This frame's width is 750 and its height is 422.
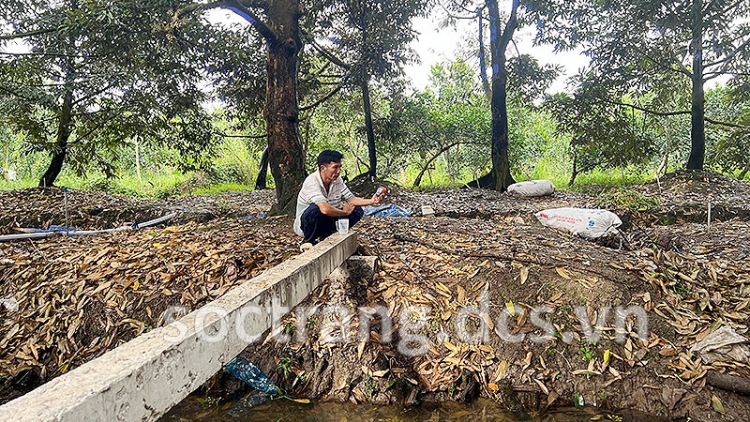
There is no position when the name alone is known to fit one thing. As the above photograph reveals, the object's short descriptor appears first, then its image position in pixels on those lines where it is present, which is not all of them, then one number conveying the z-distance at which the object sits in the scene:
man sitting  3.40
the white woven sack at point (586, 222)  4.64
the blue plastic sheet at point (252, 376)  2.81
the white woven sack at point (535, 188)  8.65
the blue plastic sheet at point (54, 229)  5.43
